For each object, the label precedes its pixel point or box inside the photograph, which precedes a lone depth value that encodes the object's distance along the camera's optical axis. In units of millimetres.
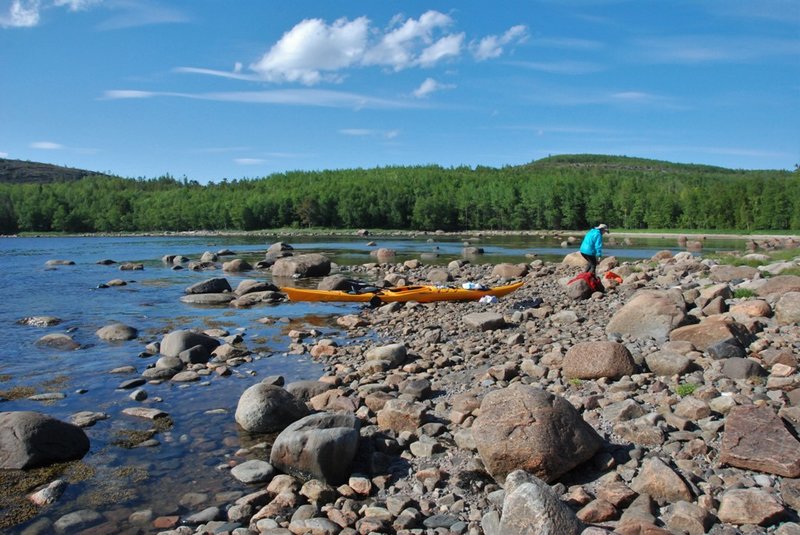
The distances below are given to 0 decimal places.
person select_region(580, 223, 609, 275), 20328
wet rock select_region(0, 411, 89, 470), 8406
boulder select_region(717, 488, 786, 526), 5645
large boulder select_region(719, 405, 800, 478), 6344
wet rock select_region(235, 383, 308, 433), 9695
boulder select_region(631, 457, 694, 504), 6203
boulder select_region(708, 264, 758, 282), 19047
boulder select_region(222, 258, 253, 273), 40625
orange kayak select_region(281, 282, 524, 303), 22509
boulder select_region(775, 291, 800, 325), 11602
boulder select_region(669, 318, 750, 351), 10453
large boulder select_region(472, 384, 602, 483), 6879
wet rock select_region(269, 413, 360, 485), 7766
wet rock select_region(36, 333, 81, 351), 16312
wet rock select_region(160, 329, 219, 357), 14887
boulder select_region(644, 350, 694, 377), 9578
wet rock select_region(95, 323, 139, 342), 17500
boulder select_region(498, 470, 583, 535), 5477
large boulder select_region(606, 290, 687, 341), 12055
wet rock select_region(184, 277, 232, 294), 27484
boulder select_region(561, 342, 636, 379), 9766
